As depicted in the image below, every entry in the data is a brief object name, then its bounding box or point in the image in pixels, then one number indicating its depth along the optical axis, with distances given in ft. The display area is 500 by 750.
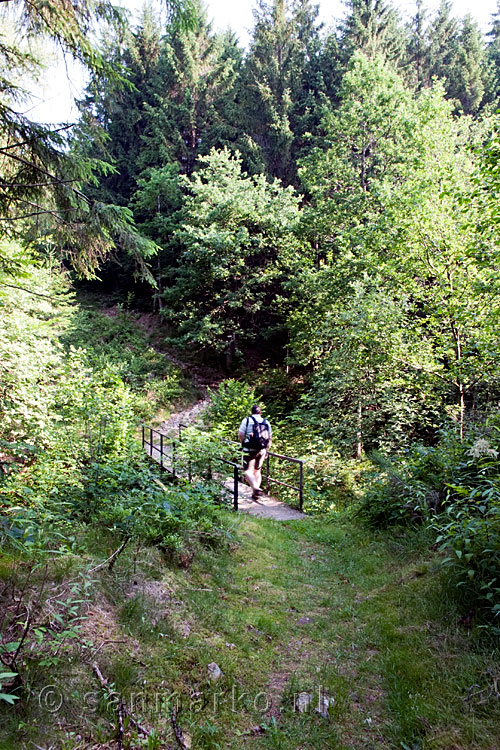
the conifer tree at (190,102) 85.46
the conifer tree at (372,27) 71.82
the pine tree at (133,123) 91.88
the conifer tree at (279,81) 81.51
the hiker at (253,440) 26.73
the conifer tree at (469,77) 89.86
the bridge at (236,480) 22.20
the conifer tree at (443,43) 92.48
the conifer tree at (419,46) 92.43
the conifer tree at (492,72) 88.74
